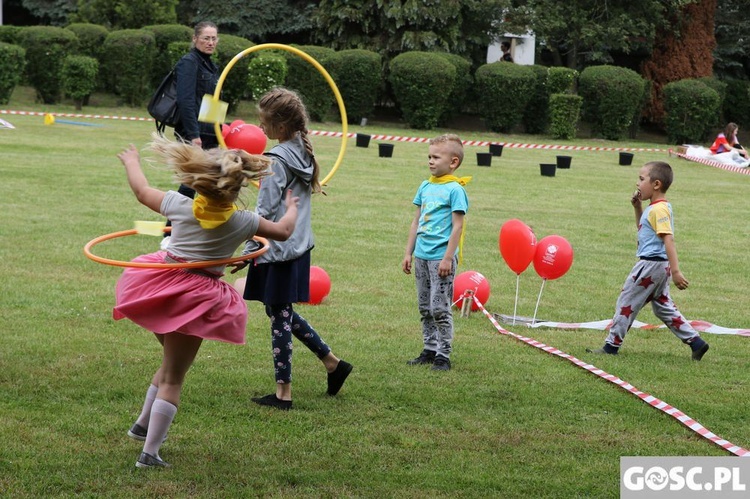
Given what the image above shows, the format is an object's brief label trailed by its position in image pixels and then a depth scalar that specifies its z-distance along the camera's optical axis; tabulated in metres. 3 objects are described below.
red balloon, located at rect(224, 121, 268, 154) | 13.43
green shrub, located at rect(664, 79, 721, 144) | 32.81
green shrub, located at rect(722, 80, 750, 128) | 38.16
